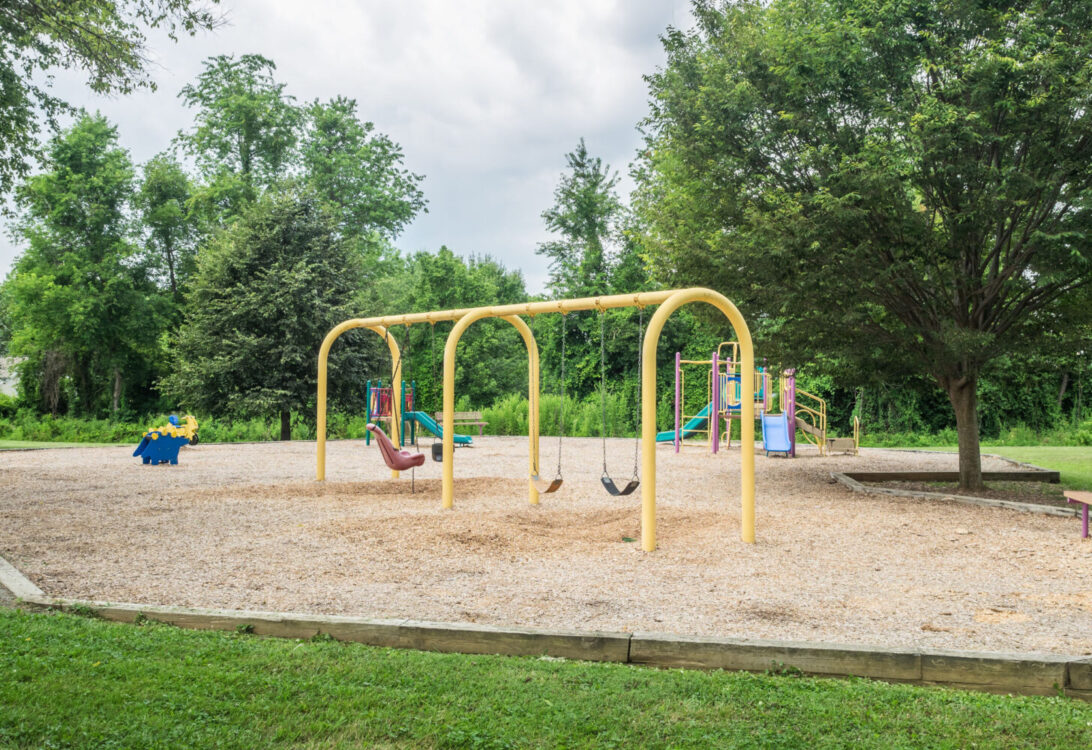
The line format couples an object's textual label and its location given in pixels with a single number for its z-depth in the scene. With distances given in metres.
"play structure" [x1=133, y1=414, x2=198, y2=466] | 14.54
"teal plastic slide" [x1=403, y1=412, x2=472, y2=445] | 19.23
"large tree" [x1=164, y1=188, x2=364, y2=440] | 21.11
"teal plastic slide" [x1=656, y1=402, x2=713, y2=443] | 19.70
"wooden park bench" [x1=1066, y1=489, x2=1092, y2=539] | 7.52
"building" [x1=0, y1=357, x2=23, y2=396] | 42.72
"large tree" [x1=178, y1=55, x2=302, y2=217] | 31.02
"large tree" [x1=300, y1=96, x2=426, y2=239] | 33.34
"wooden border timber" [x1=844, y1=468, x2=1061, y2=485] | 12.55
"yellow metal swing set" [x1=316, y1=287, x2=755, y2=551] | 6.81
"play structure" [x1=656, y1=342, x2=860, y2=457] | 16.69
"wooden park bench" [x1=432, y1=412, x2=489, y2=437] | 21.88
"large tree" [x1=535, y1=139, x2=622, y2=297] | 33.34
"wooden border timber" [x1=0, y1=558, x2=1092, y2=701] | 3.56
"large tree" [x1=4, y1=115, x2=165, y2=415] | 28.70
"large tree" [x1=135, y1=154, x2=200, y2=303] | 30.97
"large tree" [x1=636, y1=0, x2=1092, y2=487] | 8.95
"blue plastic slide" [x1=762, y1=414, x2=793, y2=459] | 16.34
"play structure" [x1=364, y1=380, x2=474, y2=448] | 17.14
